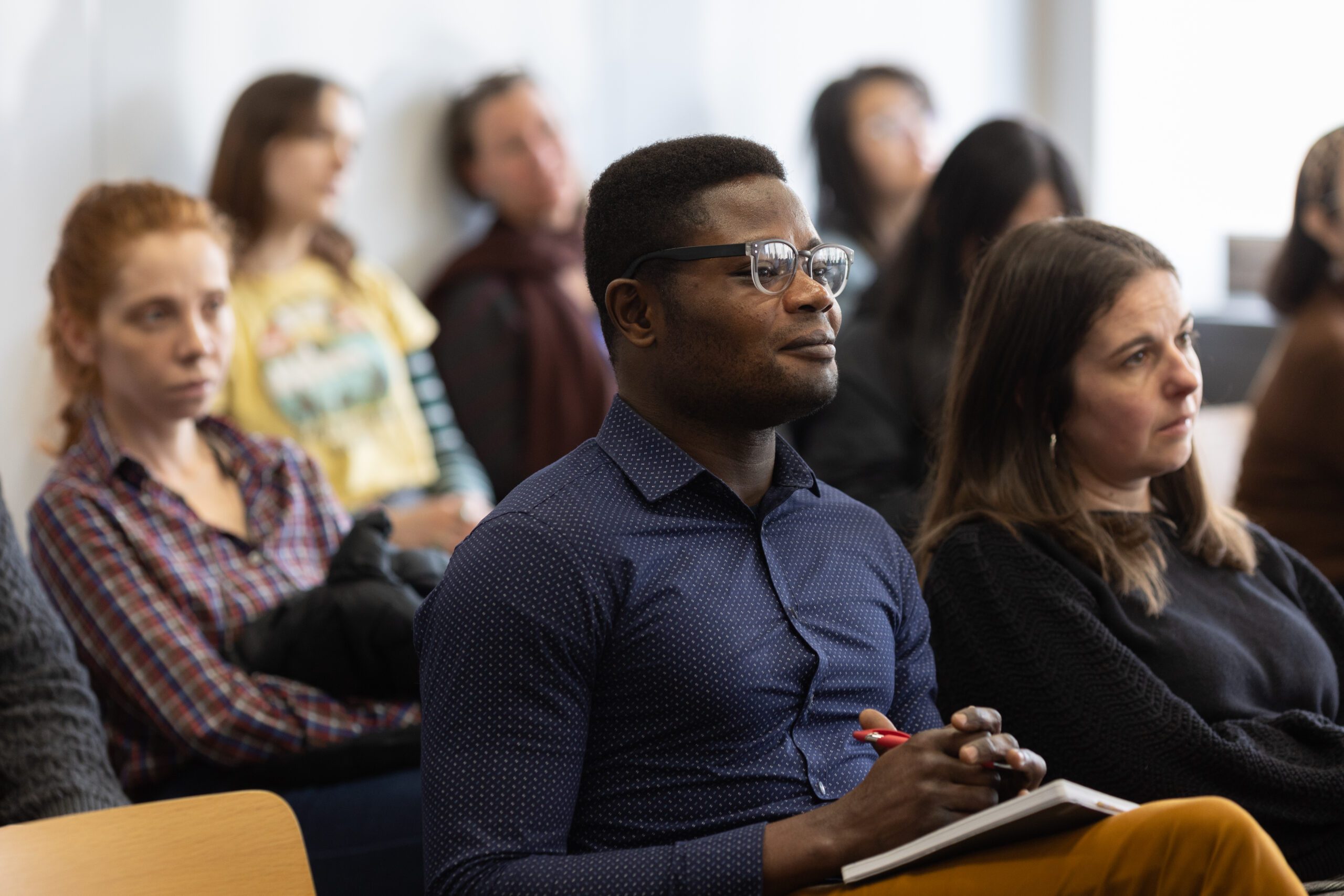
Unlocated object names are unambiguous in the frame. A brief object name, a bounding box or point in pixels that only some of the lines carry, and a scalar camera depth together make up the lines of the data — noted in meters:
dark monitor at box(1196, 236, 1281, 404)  8.11
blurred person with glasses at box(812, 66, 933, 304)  7.95
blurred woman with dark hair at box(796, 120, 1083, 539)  5.41
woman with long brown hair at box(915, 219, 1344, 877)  3.14
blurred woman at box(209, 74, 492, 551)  5.92
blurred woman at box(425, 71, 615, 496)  7.01
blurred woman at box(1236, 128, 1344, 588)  4.89
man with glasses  2.34
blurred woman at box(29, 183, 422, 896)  3.97
